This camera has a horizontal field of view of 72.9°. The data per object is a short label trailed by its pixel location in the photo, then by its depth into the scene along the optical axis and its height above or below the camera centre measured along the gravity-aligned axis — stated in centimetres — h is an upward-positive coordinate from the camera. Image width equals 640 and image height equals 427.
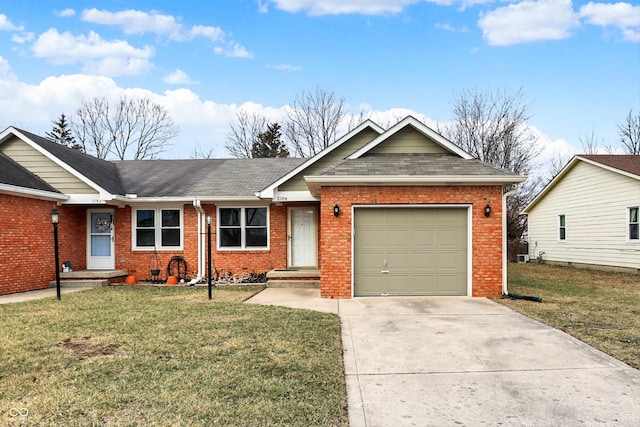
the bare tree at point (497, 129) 2903 +666
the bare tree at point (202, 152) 3784 +665
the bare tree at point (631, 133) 3200 +690
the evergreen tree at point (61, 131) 4051 +920
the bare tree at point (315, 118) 3400 +868
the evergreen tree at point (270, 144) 3734 +731
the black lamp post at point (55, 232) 1021 -8
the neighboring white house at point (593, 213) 1645 +53
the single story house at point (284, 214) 1020 +38
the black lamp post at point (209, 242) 1066 -35
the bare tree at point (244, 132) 3794 +846
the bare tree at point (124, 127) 3519 +831
